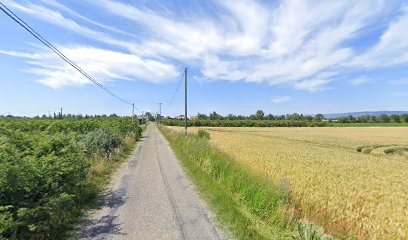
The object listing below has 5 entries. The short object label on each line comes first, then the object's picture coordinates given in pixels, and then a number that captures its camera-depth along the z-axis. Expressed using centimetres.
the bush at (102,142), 1395
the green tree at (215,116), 16223
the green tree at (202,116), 17285
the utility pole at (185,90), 3139
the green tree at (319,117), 15205
